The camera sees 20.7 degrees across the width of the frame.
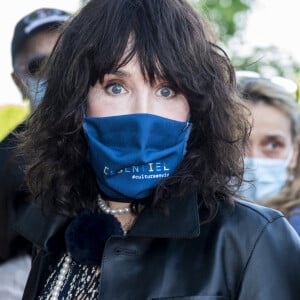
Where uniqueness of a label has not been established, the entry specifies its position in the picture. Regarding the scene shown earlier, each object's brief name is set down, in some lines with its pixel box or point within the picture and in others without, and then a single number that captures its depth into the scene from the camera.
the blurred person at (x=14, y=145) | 3.10
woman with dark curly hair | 2.41
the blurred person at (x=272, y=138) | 4.10
